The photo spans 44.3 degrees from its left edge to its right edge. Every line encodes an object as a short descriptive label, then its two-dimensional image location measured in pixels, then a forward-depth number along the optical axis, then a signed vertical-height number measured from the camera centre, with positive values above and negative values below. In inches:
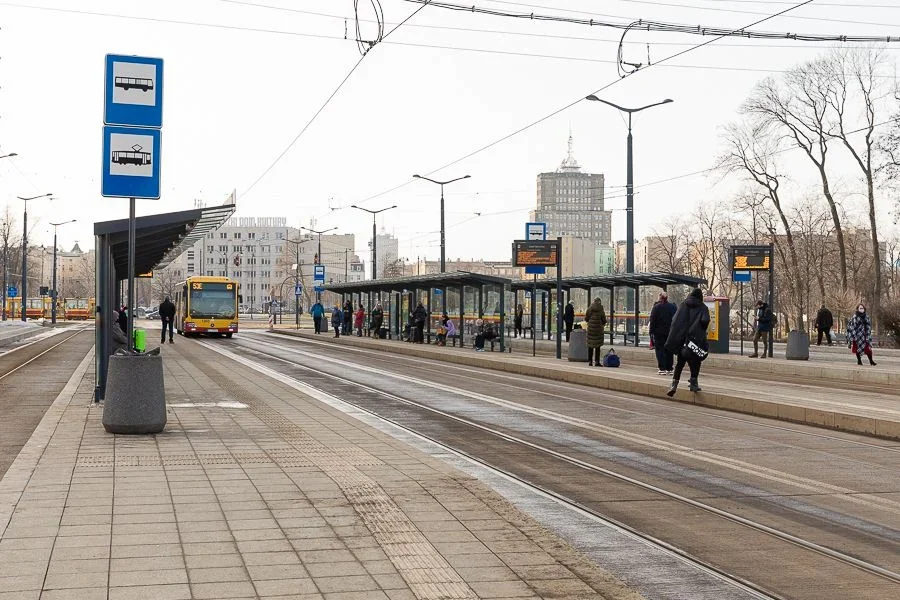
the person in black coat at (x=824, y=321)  1718.8 -12.9
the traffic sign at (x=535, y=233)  1315.2 +93.7
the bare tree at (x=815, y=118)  2086.6 +375.0
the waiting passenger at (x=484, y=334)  1457.9 -31.6
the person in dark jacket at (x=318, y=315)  2268.7 -12.4
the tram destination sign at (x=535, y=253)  1252.5 +65.7
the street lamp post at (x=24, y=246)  2629.7 +143.2
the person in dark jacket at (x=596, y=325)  1020.5 -13.1
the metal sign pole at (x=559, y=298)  1141.0 +13.1
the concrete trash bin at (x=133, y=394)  442.0 -35.2
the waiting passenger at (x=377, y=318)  1929.1 -15.3
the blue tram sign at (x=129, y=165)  468.8 +61.0
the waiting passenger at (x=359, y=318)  2069.4 -16.4
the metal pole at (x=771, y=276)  1152.8 +37.8
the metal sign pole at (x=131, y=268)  448.5 +16.5
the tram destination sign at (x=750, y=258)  1184.8 +58.4
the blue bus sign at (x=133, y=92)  477.4 +93.9
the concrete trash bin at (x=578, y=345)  1138.7 -35.6
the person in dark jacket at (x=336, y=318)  2045.8 -16.9
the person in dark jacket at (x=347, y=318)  2159.2 -17.3
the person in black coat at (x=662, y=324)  928.2 -10.5
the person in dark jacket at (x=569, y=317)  1482.7 -8.3
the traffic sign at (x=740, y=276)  1215.6 +39.8
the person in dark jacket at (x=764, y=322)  1243.8 -11.0
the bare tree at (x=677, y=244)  3181.6 +204.8
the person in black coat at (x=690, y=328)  668.1 -9.9
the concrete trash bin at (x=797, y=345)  1227.2 -36.3
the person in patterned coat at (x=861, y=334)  1078.1 -20.7
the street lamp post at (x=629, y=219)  1421.0 +118.4
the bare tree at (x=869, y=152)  2006.6 +293.4
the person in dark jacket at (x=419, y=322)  1676.9 -19.0
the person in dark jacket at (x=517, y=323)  1700.3 -19.4
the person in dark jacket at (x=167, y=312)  1698.7 -6.4
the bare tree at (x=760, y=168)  2218.8 +294.2
